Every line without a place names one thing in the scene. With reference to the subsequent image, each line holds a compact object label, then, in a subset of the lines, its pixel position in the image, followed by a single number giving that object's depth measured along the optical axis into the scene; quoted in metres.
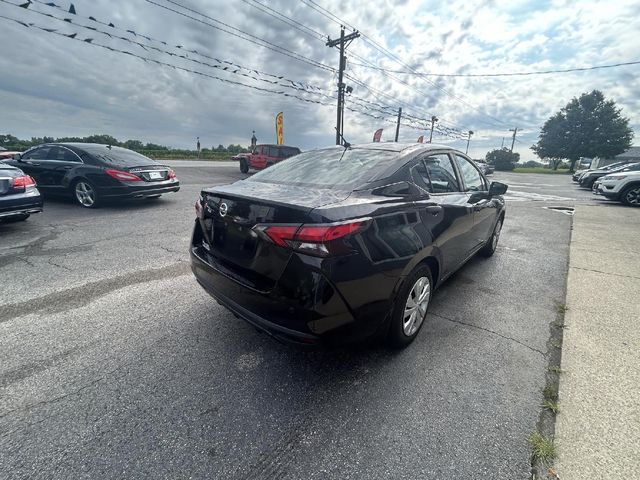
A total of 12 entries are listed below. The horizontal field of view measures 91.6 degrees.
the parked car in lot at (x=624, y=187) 10.80
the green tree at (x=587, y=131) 49.28
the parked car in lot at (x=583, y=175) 18.22
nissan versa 1.78
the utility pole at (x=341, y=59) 20.05
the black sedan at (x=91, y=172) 6.86
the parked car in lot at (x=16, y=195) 4.74
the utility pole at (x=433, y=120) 41.96
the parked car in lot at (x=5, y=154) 10.04
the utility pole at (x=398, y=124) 32.00
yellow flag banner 23.67
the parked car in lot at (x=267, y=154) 18.98
